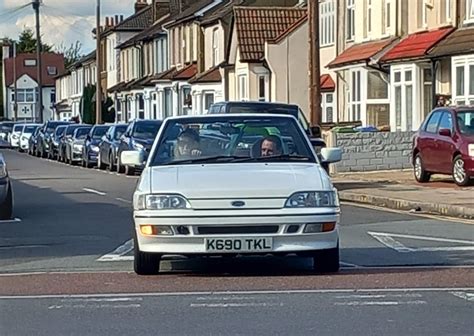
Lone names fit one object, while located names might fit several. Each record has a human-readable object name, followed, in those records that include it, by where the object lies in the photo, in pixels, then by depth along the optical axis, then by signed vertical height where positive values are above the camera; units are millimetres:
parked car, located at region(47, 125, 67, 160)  48053 -1132
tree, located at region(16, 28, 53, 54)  151625 +9554
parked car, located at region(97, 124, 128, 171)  35719 -1014
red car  23312 -707
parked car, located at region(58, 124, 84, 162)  45562 -997
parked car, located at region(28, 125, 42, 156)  54406 -1330
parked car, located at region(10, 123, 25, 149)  62259 -1116
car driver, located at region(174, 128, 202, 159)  12234 -335
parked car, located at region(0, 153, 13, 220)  18438 -1281
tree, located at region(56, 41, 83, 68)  151188 +7980
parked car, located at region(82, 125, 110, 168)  40188 -1070
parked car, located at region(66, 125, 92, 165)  43125 -1132
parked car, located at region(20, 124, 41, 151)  59812 -1047
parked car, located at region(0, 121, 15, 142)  67644 -901
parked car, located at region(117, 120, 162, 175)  32500 -632
